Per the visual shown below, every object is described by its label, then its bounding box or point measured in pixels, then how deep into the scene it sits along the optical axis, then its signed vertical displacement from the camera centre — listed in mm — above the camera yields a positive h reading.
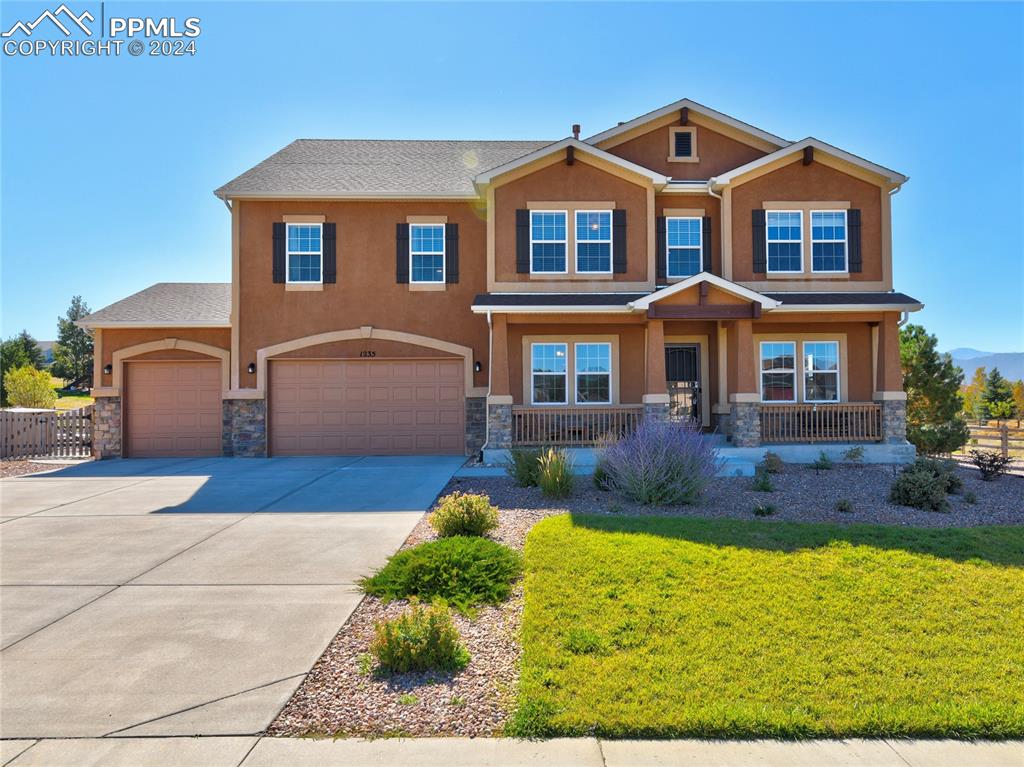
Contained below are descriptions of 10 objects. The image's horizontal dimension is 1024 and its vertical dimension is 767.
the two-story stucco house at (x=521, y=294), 14844 +2219
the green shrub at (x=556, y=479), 9500 -1431
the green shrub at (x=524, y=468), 10578 -1413
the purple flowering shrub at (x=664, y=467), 9008 -1196
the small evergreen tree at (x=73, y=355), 44406 +2592
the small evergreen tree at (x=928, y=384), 17500 +70
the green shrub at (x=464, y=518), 7320 -1576
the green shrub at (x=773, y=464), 12248 -1581
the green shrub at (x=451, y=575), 5484 -1780
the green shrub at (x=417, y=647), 4188 -1802
